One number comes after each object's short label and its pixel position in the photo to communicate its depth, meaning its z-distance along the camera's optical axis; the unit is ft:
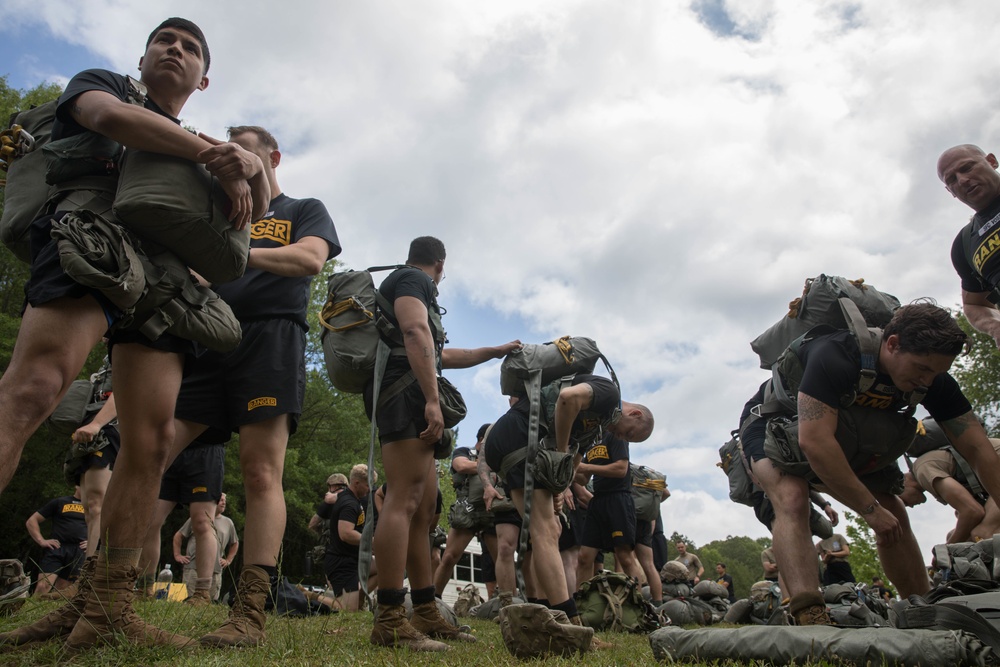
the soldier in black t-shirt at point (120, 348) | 7.41
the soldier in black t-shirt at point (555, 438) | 14.25
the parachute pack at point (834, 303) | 14.14
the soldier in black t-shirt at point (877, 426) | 11.82
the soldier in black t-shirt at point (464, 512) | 28.07
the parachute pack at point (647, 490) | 33.37
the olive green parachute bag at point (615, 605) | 19.89
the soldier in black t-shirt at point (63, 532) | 28.94
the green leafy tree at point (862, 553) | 118.32
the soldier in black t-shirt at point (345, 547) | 29.81
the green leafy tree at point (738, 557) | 256.32
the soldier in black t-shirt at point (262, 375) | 10.65
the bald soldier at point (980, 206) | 15.39
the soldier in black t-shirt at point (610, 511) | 27.22
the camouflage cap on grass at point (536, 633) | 10.32
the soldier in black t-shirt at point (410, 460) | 12.08
